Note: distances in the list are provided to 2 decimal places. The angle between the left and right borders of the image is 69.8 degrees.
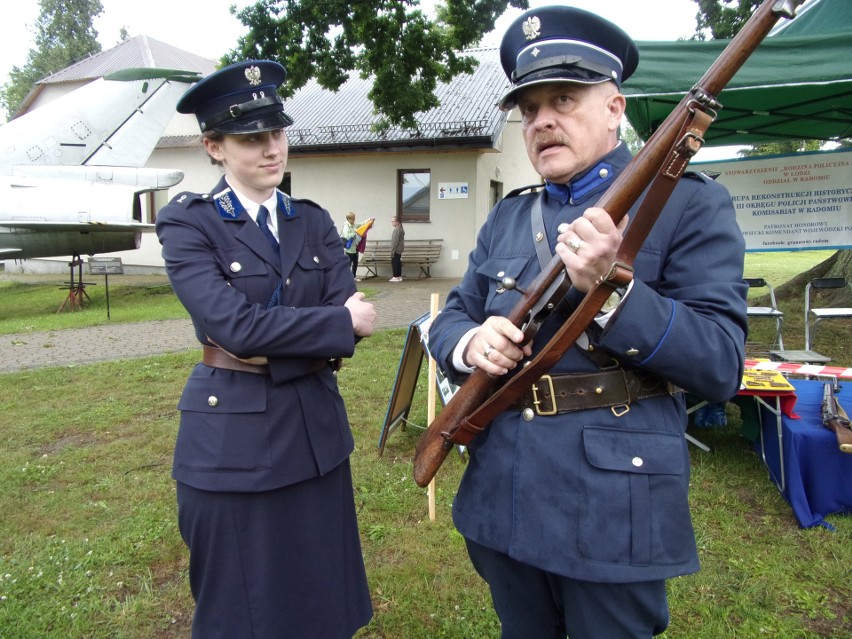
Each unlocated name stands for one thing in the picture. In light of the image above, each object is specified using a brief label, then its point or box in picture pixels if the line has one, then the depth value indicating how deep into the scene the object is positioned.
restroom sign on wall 18.09
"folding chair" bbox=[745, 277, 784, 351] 6.35
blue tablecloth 3.71
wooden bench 18.27
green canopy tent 4.60
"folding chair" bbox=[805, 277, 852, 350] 6.55
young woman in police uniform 2.02
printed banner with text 6.79
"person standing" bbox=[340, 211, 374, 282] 16.59
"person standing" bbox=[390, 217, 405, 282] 17.83
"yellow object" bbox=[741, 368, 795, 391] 3.84
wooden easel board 4.58
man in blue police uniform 1.41
